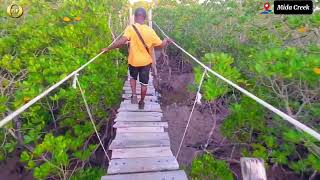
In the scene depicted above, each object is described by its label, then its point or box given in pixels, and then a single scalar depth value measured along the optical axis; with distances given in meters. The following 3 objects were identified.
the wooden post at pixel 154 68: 4.12
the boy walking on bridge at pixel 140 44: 2.06
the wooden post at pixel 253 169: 0.80
